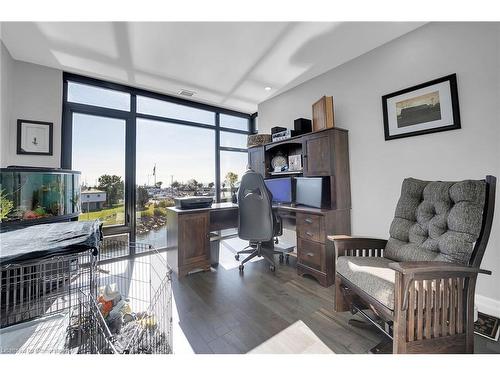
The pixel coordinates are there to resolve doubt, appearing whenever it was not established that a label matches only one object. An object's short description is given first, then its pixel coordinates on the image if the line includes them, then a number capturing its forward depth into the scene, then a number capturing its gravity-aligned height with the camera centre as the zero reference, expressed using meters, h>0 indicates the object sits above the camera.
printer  2.54 -0.06
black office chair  2.54 -0.20
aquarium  1.86 +0.08
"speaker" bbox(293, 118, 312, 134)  2.94 +1.01
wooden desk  2.24 -0.49
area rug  1.33 -1.01
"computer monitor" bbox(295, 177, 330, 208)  2.45 +0.04
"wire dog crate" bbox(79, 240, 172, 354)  1.09 -0.77
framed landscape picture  1.83 +0.81
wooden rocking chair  1.09 -0.50
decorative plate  3.41 +0.57
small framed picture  2.42 +0.81
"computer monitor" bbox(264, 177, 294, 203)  3.00 +0.11
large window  2.86 +0.79
